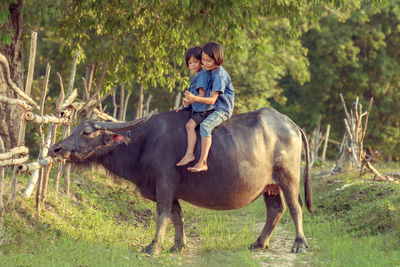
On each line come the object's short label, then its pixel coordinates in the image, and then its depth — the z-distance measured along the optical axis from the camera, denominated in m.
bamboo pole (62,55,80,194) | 14.90
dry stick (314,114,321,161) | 39.31
